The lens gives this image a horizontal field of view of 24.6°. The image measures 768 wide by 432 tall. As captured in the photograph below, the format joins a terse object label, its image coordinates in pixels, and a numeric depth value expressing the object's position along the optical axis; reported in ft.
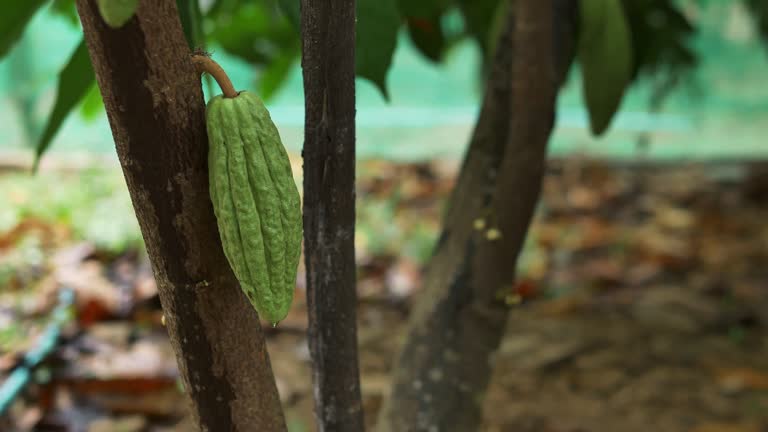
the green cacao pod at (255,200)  4.11
